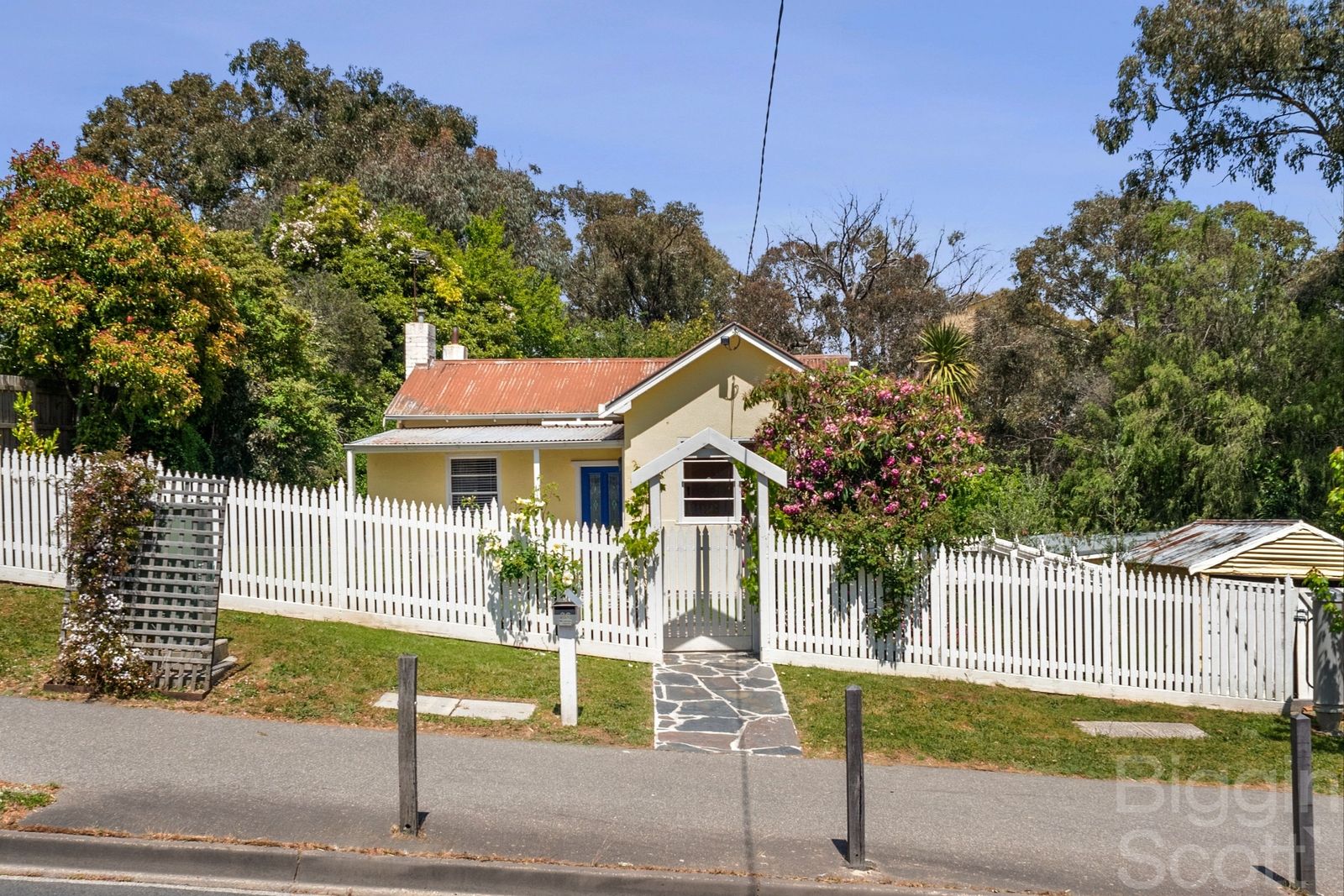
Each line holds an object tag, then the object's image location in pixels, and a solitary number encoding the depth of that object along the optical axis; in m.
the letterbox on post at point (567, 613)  9.61
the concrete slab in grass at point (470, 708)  9.62
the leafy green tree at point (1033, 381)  33.50
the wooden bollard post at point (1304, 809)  6.32
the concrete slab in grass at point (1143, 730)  10.35
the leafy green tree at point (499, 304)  34.03
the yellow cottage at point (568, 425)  16.27
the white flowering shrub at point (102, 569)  9.14
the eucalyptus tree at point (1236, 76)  19.08
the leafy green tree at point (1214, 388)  21.11
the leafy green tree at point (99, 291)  13.89
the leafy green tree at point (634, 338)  40.06
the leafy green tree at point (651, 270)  48.31
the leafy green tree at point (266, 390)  20.02
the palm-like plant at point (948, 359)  22.00
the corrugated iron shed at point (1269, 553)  12.59
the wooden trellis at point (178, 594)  9.34
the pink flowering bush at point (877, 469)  12.02
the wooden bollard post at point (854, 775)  6.45
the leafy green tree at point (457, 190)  38.50
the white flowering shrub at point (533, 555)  12.09
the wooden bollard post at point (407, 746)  6.52
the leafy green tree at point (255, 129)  42.78
